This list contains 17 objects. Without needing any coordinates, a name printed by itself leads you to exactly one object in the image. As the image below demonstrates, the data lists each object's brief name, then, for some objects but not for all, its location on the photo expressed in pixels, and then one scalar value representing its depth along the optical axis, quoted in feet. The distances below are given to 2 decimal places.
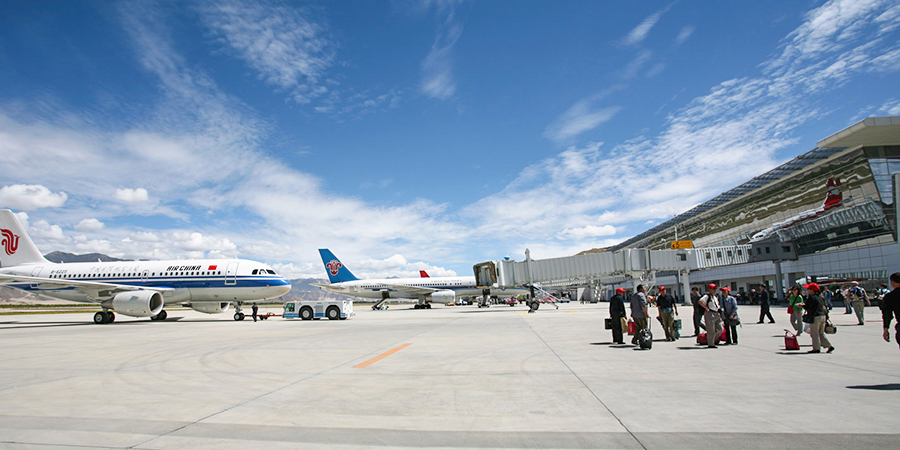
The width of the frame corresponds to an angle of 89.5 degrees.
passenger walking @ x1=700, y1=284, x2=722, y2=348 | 40.59
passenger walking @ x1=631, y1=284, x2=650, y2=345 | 42.39
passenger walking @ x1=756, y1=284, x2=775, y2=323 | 63.62
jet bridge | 131.95
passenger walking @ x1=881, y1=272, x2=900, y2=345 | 23.98
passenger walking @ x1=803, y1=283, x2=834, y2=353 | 35.99
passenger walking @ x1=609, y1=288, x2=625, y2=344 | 44.75
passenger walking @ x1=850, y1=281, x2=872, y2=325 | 59.52
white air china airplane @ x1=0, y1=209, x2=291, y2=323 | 93.61
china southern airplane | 182.60
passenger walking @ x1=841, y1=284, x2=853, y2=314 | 86.67
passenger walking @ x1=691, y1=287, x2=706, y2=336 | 43.70
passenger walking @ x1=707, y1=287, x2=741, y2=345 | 41.42
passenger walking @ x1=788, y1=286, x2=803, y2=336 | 44.70
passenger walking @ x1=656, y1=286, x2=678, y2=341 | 45.18
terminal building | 122.62
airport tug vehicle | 104.01
